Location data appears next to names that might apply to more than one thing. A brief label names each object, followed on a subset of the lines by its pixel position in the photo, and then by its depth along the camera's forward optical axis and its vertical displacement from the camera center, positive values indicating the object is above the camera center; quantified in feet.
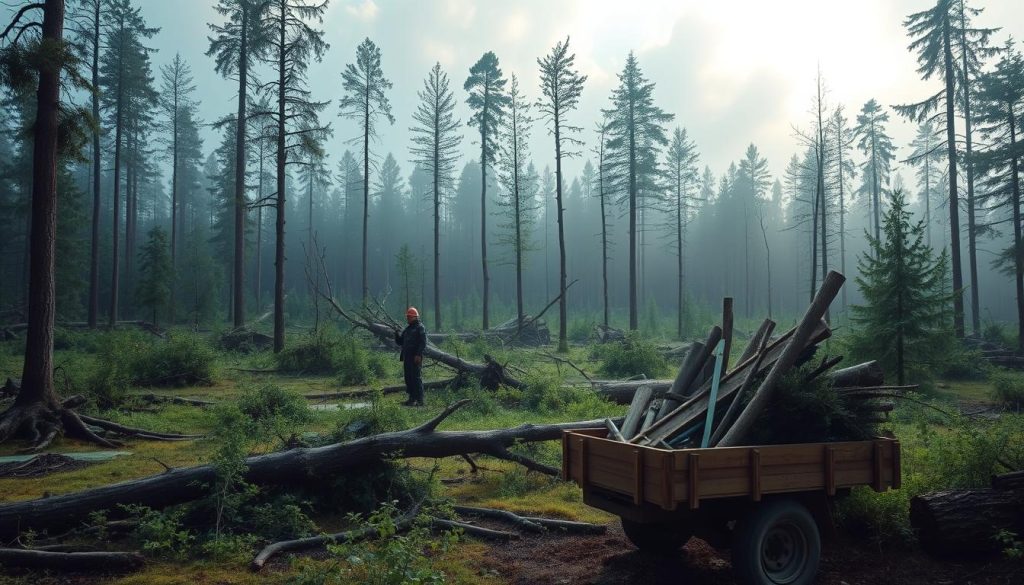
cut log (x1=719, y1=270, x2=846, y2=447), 15.65 -0.98
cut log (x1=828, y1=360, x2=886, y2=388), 18.06 -1.64
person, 44.04 -2.34
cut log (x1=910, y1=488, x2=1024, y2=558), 17.43 -5.76
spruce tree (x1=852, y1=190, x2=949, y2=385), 44.88 +1.33
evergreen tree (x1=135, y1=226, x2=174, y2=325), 110.11 +8.05
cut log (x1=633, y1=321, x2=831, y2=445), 17.06 -2.26
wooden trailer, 14.16 -4.12
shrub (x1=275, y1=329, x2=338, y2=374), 64.39 -3.78
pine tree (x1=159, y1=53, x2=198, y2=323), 146.13 +54.85
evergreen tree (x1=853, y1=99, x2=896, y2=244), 166.91 +48.75
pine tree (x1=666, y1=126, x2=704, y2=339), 171.94 +44.73
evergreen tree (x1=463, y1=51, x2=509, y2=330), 127.44 +46.30
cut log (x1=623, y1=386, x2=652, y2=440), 19.40 -2.91
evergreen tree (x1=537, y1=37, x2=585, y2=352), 108.06 +41.07
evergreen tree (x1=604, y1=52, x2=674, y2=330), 125.49 +39.81
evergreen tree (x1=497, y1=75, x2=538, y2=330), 121.70 +31.54
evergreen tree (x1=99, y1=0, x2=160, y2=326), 110.32 +46.24
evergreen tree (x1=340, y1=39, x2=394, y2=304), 126.31 +48.93
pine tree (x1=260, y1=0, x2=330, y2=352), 76.38 +32.05
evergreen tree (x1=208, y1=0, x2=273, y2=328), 93.56 +41.57
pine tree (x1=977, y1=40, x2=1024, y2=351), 86.99 +27.53
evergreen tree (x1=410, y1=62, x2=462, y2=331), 127.75 +40.13
